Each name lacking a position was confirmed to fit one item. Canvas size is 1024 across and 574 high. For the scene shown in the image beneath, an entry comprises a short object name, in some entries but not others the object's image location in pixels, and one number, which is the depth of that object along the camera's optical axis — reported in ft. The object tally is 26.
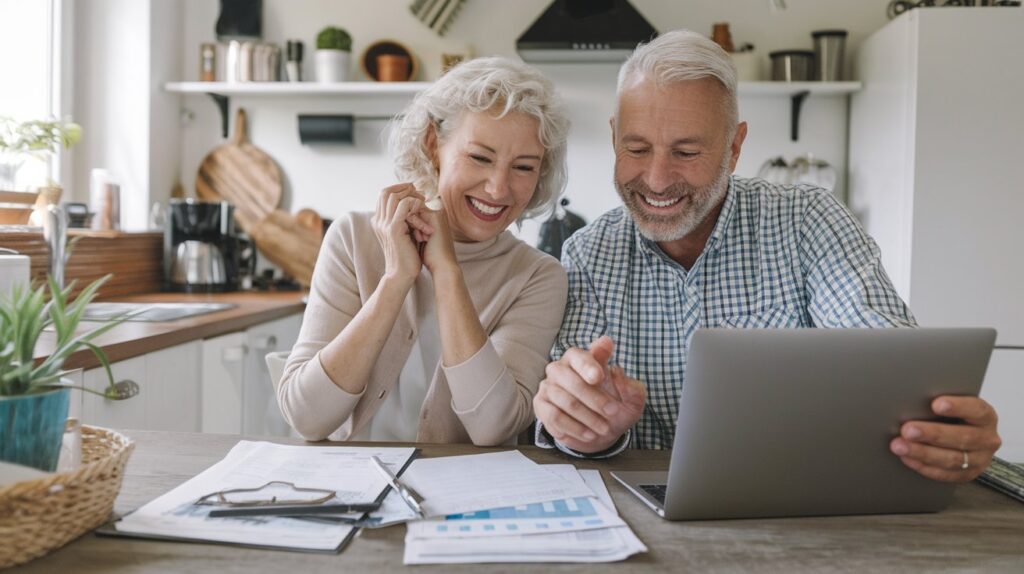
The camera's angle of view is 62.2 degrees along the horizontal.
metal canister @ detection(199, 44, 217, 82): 11.15
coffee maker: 10.06
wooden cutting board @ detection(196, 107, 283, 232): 11.41
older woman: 4.25
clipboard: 2.52
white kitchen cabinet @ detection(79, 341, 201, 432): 5.97
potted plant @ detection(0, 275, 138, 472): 2.43
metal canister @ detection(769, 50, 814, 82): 10.37
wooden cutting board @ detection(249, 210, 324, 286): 11.35
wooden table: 2.43
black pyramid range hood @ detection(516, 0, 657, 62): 9.92
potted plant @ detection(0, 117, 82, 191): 7.93
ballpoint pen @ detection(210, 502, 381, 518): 2.74
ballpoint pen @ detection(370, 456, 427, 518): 2.82
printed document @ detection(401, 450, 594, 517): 2.92
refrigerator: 9.02
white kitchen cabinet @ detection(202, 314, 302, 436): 7.73
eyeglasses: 2.81
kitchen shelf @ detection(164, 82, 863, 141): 10.29
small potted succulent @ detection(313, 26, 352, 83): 10.82
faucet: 7.12
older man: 5.04
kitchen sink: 7.55
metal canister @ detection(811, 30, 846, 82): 10.43
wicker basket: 2.34
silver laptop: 2.67
